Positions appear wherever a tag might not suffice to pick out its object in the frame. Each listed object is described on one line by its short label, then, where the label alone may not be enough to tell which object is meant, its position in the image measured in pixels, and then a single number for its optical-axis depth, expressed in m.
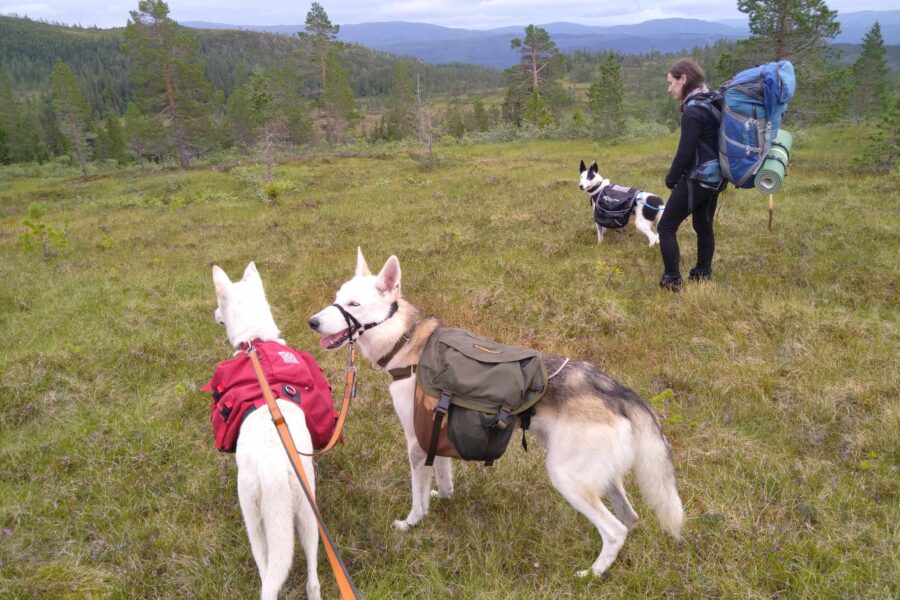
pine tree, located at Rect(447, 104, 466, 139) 56.91
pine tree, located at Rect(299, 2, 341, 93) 44.75
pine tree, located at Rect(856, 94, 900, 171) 13.46
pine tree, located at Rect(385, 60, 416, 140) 52.75
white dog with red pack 2.44
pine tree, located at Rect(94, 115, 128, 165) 59.34
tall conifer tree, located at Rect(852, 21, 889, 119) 42.53
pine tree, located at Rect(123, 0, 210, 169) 31.80
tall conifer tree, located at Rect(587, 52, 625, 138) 29.09
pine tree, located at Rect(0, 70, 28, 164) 57.47
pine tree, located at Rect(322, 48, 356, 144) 45.03
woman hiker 5.90
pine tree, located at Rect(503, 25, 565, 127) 42.34
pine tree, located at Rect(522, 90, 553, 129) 36.81
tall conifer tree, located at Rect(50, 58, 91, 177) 39.62
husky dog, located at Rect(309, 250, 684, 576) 2.75
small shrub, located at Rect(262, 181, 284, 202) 17.53
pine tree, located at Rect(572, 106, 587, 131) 32.31
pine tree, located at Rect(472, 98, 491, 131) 58.99
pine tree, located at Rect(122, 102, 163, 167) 41.66
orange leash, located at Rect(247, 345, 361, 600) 2.13
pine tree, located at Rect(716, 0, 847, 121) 20.33
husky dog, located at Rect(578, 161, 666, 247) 9.21
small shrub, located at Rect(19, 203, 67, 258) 10.84
